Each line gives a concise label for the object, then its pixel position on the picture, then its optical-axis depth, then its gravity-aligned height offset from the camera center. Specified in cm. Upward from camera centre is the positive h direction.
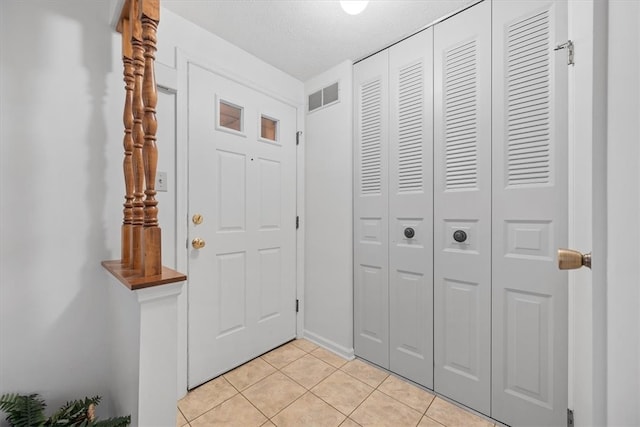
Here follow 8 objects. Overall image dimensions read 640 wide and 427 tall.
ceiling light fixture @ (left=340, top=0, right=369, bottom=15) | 129 +102
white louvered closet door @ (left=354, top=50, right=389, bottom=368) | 193 +1
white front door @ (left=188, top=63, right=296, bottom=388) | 175 -9
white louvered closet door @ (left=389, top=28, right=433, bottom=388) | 171 +3
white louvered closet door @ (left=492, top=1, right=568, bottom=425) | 128 +1
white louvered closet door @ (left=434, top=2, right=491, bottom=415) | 149 +3
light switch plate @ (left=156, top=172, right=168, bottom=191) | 157 +18
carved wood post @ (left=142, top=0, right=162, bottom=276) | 97 +28
